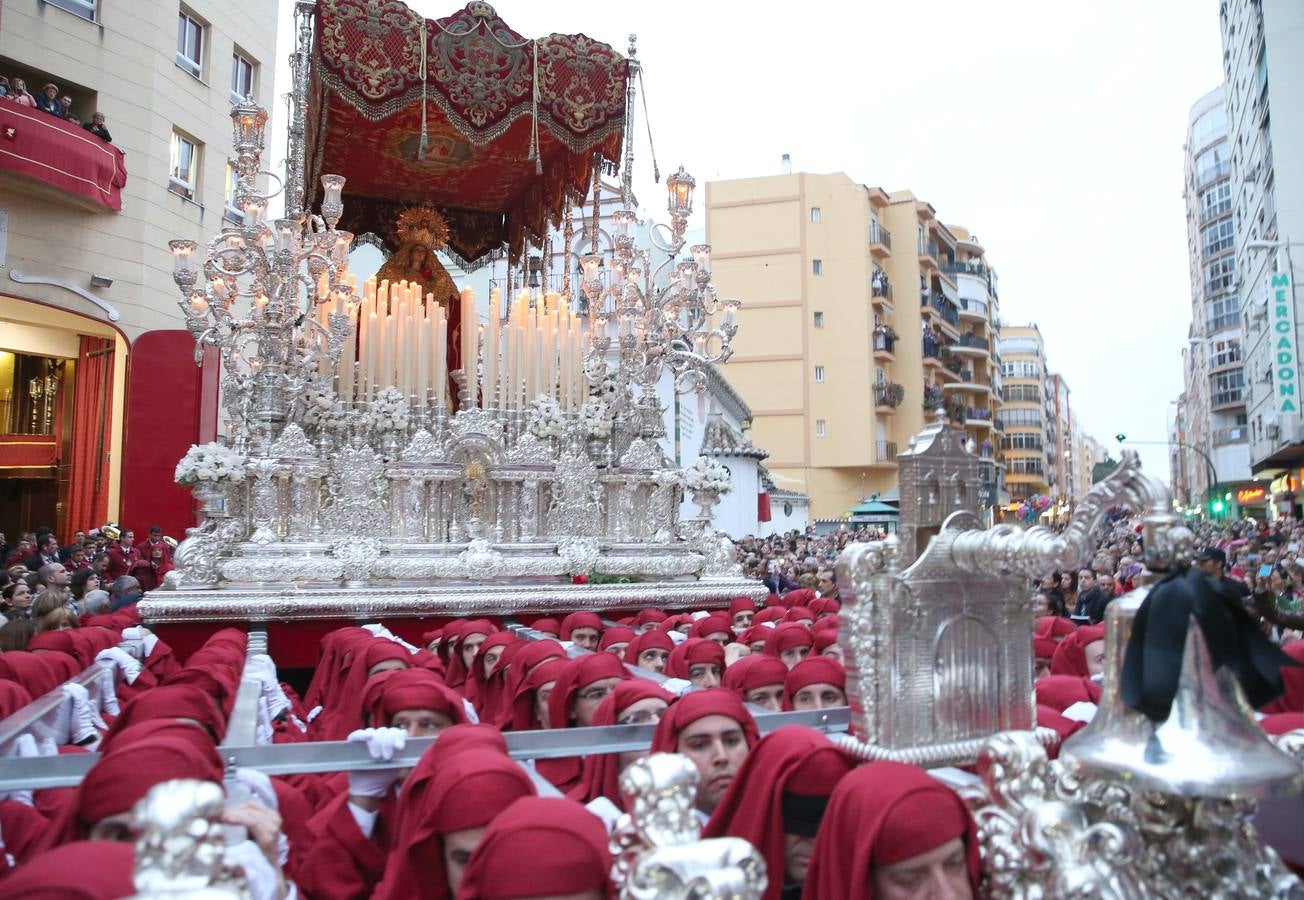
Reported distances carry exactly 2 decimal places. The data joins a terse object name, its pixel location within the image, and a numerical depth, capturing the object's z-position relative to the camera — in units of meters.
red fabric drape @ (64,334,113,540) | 17.84
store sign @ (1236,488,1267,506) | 40.57
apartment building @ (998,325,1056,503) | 70.88
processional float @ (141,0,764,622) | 9.10
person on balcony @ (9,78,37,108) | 14.45
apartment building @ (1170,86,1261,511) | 44.81
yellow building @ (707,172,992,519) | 39.97
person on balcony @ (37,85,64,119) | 15.04
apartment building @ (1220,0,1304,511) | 24.06
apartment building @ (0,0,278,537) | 15.27
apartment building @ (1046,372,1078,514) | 90.69
